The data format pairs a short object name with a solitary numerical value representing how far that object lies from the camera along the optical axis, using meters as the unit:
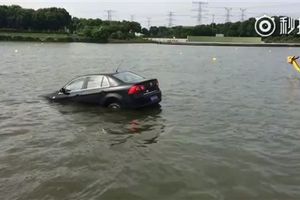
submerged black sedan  14.50
